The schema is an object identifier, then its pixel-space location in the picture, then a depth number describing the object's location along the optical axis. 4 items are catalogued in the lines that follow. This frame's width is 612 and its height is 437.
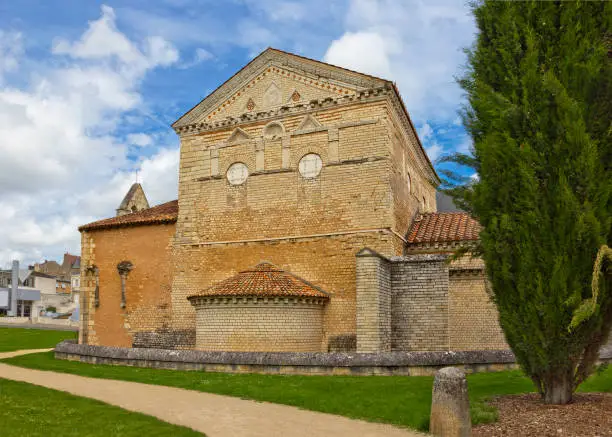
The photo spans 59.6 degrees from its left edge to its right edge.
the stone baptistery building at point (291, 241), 18.16
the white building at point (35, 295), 71.88
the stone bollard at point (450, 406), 8.05
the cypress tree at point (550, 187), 9.44
